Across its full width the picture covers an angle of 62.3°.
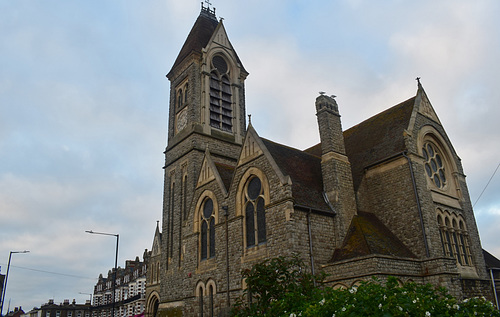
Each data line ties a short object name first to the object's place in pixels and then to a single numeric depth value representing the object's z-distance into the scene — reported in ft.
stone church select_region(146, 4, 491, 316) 58.18
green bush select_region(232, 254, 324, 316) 42.29
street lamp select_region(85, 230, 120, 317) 94.15
